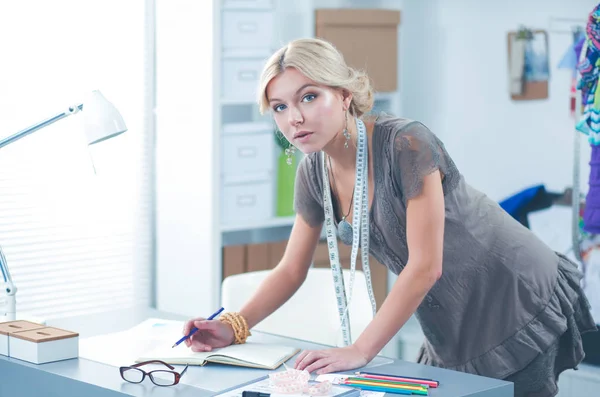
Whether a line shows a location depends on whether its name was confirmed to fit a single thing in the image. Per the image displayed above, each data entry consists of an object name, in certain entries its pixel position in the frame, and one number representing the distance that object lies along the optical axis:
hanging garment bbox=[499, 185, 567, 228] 3.96
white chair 2.75
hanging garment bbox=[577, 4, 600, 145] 2.89
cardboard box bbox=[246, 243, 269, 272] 3.68
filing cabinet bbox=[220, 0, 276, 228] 3.54
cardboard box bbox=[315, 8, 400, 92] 3.85
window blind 3.37
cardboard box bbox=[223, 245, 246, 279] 3.62
